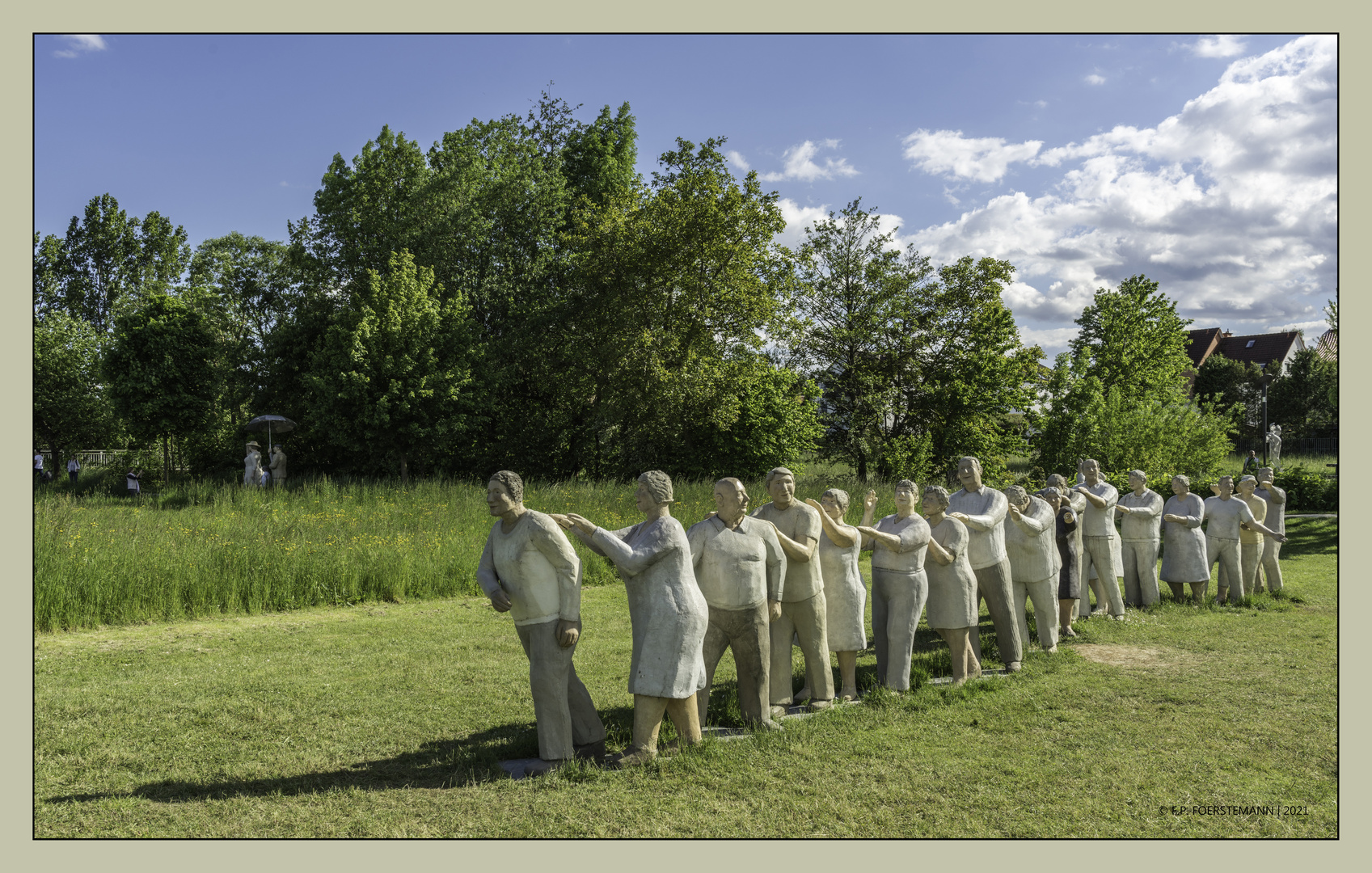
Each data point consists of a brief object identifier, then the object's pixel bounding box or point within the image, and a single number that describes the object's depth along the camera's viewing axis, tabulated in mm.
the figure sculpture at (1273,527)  12320
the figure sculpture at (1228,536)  11688
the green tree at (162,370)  25625
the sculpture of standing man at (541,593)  5320
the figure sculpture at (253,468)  21562
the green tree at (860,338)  28109
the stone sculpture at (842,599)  7012
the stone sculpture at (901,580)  7062
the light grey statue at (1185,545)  11438
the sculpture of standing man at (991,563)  7992
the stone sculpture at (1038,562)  8789
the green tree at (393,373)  23219
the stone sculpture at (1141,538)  11227
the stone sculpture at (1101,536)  10609
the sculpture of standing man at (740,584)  5895
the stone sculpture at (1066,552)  9867
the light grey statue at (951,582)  7406
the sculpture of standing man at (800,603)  6527
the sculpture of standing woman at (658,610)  5344
